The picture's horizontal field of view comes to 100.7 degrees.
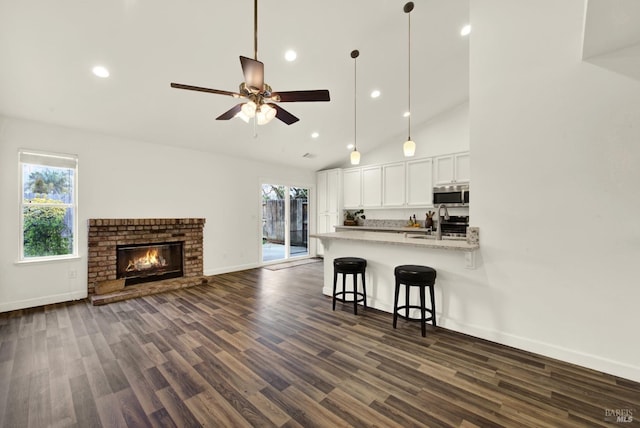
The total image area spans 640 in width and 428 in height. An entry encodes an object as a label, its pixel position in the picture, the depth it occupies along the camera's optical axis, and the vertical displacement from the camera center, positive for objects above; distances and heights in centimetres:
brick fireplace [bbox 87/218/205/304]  423 -39
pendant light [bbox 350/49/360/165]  368 +211
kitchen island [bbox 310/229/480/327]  296 -56
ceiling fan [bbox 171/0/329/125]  213 +107
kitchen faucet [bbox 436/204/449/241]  326 -22
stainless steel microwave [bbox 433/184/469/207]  527 +43
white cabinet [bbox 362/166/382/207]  672 +77
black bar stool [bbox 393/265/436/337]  286 -72
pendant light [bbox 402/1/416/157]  307 +87
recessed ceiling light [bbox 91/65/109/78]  308 +173
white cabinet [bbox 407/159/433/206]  586 +77
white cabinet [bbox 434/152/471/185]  540 +99
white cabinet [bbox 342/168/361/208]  715 +80
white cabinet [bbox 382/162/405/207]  631 +77
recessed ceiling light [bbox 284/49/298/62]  339 +210
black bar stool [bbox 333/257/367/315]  352 -71
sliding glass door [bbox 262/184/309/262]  707 -12
